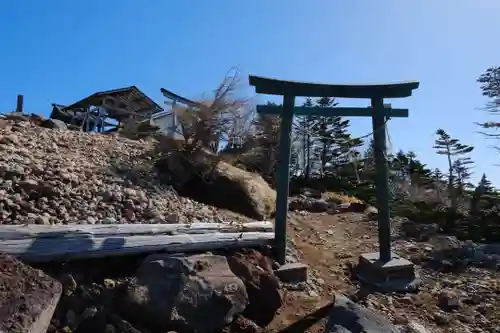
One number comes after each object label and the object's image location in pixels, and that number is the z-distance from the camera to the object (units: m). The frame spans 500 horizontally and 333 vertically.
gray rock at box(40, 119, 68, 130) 9.01
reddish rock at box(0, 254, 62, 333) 2.05
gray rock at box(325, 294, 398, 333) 3.02
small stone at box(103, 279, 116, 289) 3.09
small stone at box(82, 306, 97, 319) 2.77
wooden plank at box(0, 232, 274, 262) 2.94
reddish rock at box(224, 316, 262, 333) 3.17
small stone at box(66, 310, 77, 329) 2.70
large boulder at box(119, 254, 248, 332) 2.91
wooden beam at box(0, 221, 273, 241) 3.03
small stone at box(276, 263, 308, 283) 4.31
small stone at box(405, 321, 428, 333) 3.46
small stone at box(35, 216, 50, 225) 3.50
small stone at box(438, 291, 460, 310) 4.16
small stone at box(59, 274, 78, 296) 2.91
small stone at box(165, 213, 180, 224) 4.47
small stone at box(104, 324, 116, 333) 2.71
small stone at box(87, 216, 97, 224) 3.88
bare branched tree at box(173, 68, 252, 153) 6.85
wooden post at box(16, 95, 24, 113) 15.66
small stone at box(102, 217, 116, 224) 3.92
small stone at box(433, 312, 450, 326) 3.83
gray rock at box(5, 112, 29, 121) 8.62
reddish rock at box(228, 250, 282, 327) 3.51
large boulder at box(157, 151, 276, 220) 6.25
